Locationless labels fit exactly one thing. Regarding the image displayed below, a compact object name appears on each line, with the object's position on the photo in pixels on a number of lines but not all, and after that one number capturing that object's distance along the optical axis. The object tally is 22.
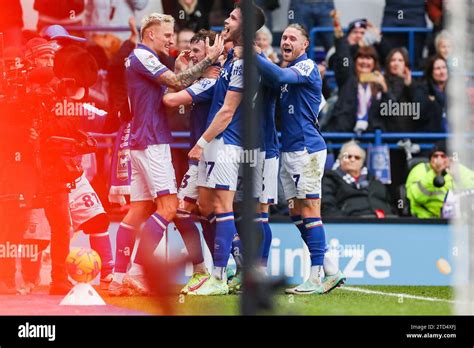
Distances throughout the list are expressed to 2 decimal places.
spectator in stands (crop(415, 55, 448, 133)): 11.23
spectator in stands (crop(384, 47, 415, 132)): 11.15
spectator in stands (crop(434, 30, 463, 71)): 11.36
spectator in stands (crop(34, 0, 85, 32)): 10.55
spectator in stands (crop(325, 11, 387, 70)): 11.34
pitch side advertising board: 9.76
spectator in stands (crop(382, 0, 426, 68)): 11.95
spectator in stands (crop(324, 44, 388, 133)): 10.97
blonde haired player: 7.90
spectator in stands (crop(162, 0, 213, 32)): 11.11
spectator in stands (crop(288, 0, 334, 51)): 11.52
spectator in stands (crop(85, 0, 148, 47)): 11.13
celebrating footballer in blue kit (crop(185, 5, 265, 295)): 7.91
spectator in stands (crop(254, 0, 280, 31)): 11.32
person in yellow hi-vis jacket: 10.20
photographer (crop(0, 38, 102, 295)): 8.10
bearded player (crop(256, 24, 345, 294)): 8.14
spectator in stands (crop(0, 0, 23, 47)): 9.73
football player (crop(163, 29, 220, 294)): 8.09
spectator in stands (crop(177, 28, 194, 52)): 10.45
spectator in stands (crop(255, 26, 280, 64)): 10.48
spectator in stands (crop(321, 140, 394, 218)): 10.08
